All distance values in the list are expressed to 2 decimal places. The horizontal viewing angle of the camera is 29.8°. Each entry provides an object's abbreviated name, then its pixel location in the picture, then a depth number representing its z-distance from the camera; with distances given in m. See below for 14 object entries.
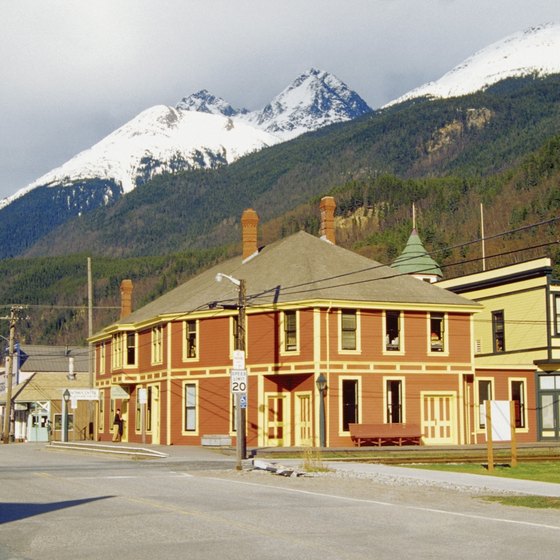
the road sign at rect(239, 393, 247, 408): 34.59
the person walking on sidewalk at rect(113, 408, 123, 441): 58.19
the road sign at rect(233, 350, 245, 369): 34.66
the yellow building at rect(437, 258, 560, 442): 52.28
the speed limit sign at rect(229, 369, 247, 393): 34.20
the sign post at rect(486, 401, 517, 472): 31.33
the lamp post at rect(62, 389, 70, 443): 57.84
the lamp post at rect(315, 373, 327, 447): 45.75
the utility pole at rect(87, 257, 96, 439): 65.62
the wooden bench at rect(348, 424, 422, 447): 46.00
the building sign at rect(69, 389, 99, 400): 58.28
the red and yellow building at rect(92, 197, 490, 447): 47.28
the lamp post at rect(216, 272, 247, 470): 33.25
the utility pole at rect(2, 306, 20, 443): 67.69
